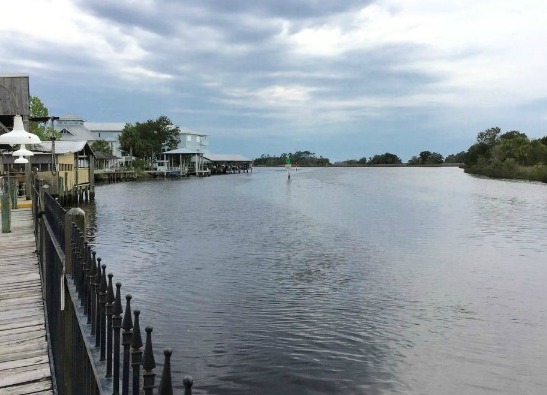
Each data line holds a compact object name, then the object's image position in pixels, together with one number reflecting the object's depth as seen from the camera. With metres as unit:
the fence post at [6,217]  14.62
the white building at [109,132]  132.30
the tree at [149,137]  120.19
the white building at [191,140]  138.75
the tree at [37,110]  60.53
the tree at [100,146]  108.21
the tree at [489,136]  137.62
